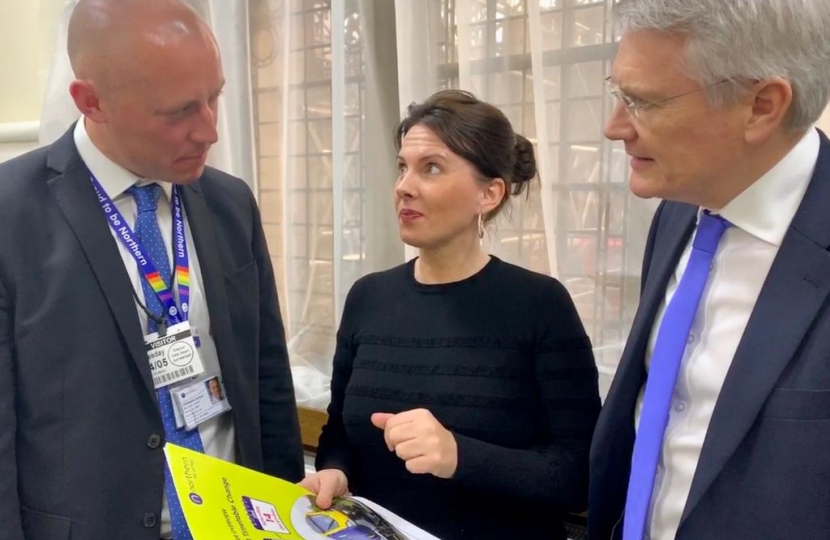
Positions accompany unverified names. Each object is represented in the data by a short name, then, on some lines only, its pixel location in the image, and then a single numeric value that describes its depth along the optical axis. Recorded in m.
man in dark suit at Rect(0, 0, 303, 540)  1.10
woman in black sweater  1.23
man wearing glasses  0.83
